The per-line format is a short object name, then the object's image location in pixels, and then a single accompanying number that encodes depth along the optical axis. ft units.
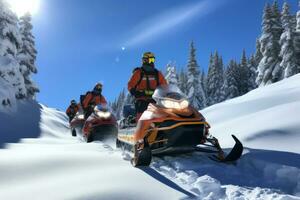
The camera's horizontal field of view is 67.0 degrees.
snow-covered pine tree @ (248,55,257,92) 119.15
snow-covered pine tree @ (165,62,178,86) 104.46
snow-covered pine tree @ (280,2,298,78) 76.34
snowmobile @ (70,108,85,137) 35.25
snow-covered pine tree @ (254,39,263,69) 119.99
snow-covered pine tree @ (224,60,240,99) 116.26
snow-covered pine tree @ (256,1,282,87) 83.32
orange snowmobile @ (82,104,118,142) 25.30
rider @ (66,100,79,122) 48.86
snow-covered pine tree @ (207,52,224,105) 125.59
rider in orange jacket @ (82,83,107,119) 32.66
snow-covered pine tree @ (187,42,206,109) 113.49
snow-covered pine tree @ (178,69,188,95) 146.73
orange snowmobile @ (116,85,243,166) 12.61
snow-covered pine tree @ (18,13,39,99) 72.82
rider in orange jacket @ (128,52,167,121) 17.73
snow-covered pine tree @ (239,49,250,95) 119.33
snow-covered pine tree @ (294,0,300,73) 77.66
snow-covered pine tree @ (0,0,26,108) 47.98
